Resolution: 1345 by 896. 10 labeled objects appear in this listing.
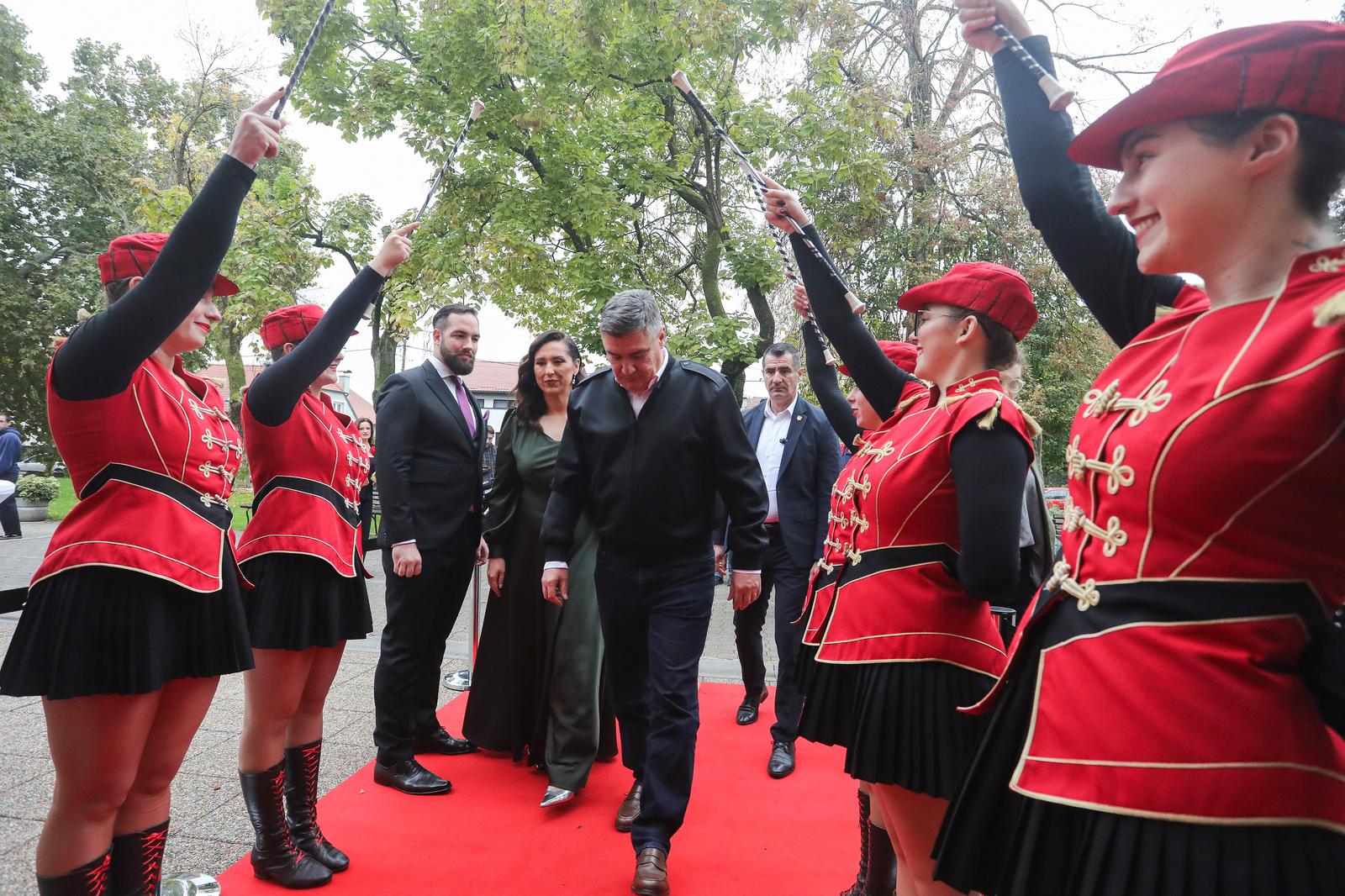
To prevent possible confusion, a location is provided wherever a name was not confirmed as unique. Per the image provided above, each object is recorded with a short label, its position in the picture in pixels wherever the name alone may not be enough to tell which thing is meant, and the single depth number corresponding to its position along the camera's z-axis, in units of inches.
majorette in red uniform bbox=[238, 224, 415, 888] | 105.3
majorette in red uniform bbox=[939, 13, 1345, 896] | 34.7
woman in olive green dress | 149.9
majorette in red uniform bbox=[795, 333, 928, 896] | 81.5
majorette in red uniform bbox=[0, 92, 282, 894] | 67.5
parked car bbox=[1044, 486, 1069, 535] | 284.0
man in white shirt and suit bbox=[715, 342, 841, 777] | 173.2
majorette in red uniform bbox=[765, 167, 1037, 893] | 66.6
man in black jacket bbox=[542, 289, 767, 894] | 115.6
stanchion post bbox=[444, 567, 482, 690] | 188.1
